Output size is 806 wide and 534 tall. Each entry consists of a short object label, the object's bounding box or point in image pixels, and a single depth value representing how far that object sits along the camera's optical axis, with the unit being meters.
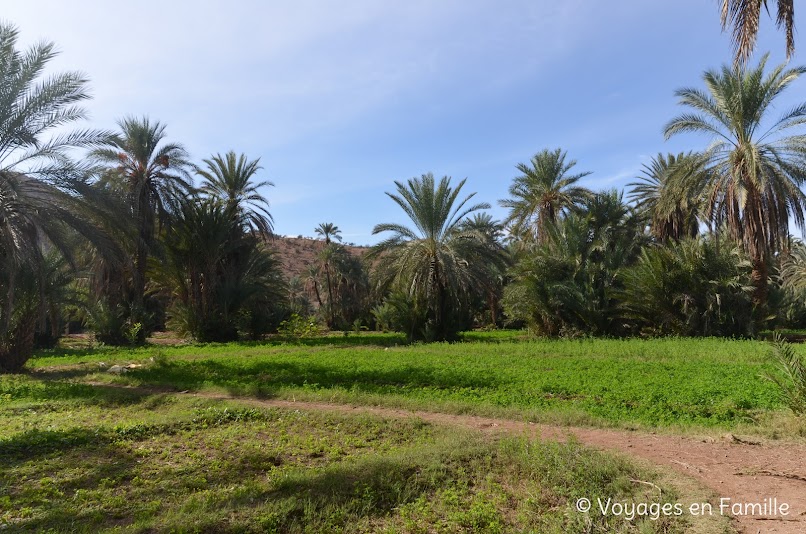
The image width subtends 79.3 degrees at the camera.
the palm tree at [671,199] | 20.92
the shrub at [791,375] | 6.74
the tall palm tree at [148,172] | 23.09
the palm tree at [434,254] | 22.23
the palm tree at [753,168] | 18.33
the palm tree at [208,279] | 23.98
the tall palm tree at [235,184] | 28.00
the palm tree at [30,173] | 11.22
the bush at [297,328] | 25.14
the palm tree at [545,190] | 29.05
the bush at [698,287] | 19.59
